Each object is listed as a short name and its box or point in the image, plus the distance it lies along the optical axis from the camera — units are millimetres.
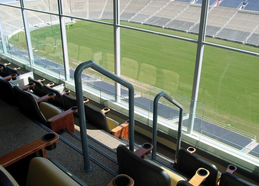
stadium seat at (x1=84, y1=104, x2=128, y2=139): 4234
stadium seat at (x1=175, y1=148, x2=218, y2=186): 3160
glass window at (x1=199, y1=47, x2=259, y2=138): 4703
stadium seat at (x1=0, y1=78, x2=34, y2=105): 3602
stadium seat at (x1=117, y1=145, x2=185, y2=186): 1892
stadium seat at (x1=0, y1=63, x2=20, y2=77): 6559
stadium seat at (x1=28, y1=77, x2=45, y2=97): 5480
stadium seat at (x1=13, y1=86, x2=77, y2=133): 3146
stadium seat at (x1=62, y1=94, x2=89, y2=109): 4582
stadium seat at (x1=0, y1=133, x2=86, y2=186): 1732
